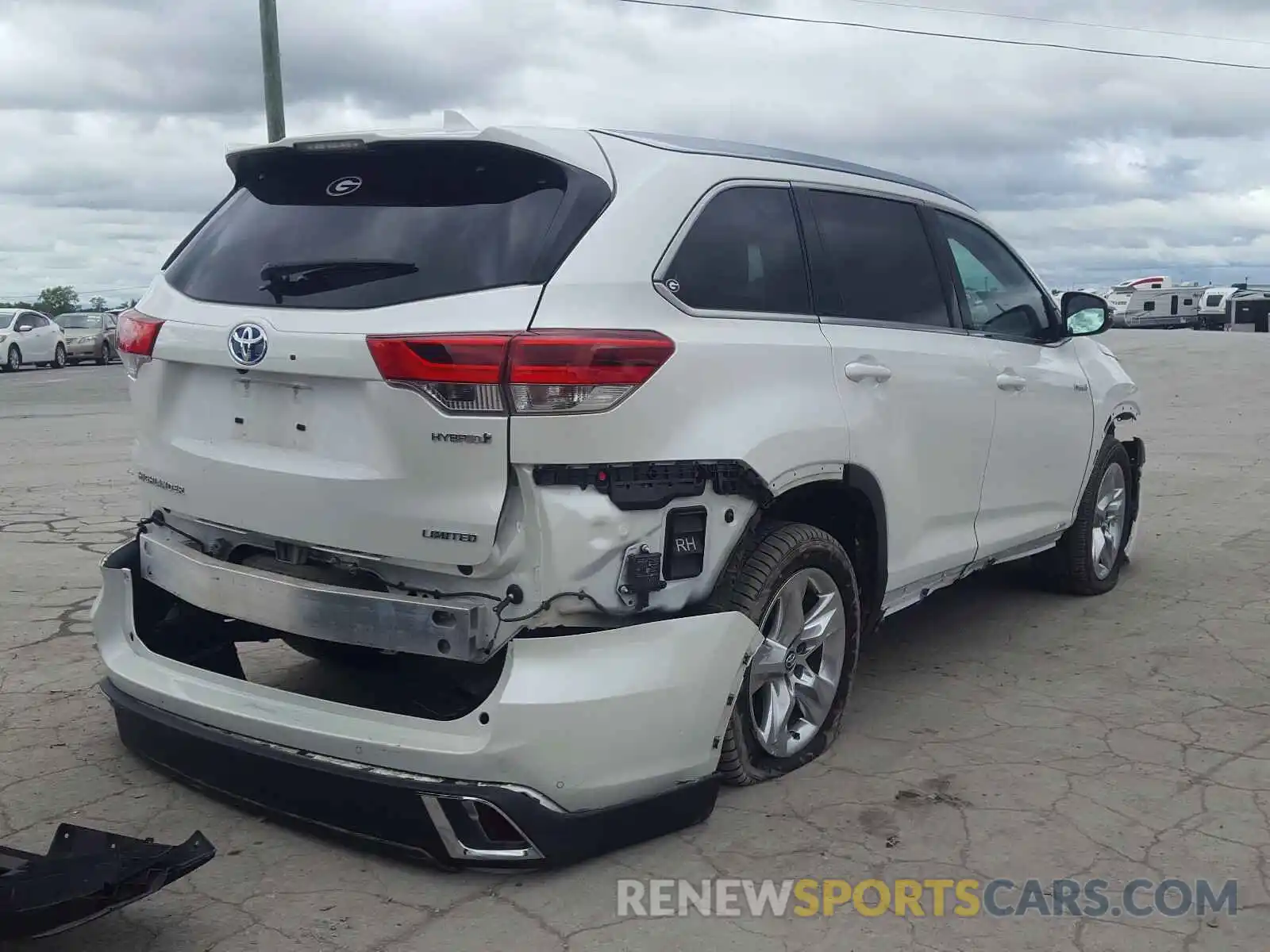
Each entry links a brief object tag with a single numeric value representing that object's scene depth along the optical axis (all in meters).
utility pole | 14.77
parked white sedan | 29.42
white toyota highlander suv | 3.11
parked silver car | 32.59
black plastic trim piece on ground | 2.72
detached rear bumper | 3.12
